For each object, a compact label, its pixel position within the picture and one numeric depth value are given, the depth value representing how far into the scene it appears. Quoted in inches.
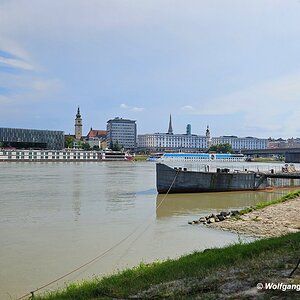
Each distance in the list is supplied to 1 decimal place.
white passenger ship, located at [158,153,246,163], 6210.6
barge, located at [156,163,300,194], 1636.3
